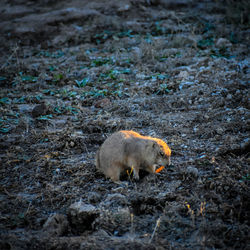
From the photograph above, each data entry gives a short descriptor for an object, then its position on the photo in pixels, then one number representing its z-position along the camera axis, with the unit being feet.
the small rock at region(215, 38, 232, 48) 53.01
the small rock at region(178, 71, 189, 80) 43.36
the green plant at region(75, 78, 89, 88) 45.06
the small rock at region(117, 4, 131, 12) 72.80
